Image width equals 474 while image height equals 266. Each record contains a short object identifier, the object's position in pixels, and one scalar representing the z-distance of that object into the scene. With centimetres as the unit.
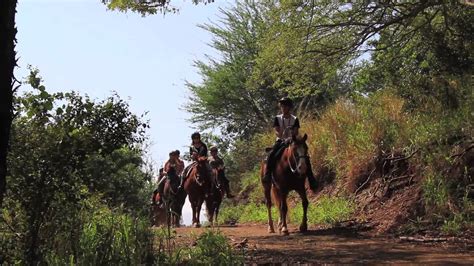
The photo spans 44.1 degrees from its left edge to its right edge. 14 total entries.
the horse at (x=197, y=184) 1547
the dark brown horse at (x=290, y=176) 1073
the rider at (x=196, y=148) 1538
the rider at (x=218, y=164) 1619
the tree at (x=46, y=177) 646
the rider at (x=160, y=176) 1848
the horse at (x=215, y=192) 1587
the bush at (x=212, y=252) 651
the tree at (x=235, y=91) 3059
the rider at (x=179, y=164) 1812
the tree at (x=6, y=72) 455
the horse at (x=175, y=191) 1641
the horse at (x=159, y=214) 1306
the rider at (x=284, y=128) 1123
